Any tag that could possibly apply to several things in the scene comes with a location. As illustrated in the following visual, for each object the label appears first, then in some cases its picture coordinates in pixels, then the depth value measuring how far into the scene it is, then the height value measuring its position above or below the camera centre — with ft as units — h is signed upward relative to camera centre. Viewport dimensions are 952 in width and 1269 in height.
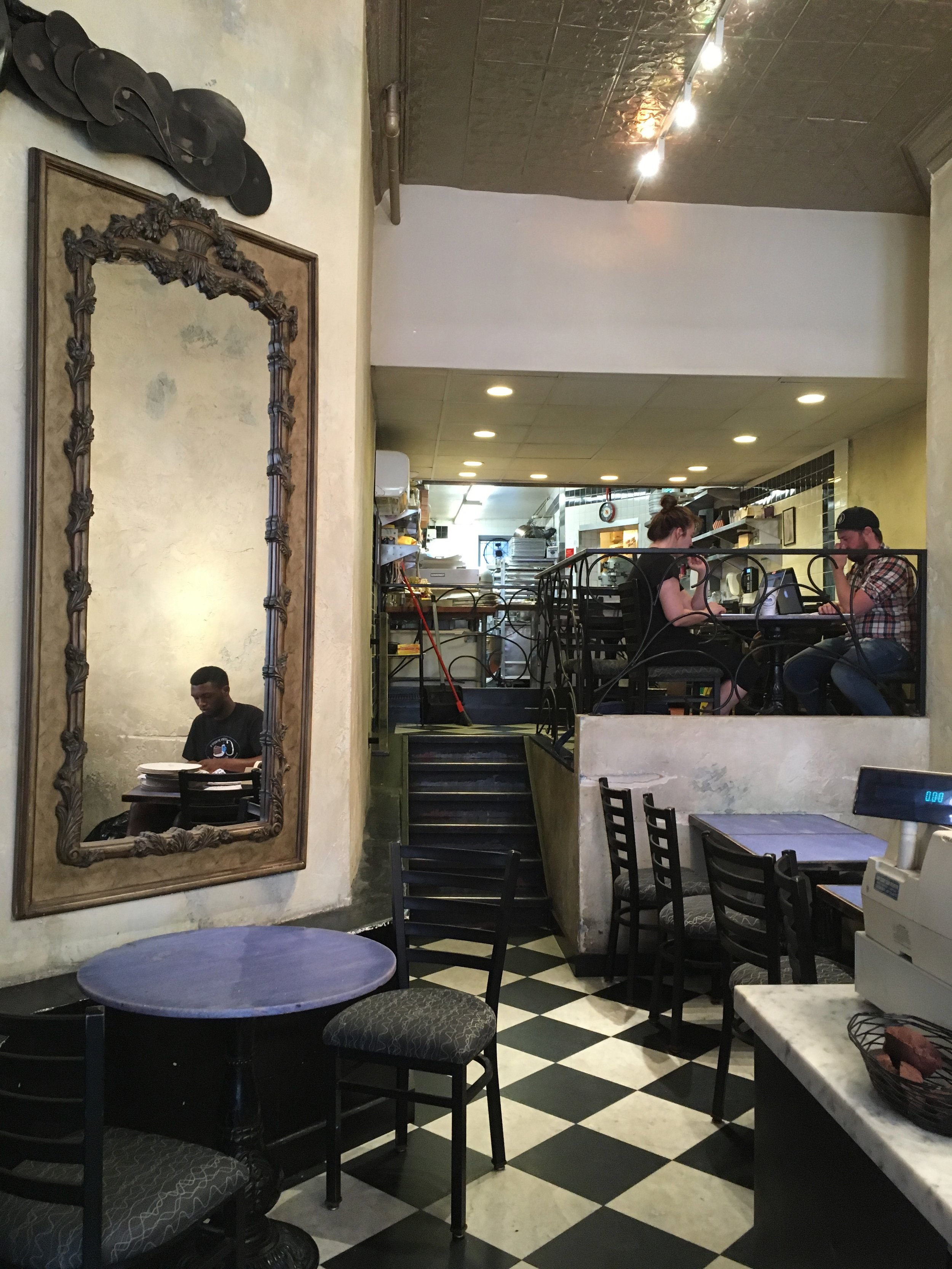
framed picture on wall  26.55 +3.81
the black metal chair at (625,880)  13.32 -3.39
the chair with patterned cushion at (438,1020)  7.88 -3.26
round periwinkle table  6.35 -2.44
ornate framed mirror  8.07 +1.03
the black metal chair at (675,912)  11.78 -3.42
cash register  4.33 -1.20
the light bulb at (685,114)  14.60 +8.67
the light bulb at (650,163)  16.52 +8.91
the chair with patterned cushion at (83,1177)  4.95 -3.24
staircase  19.03 -3.17
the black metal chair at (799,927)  8.52 -2.60
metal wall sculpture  7.76 +5.00
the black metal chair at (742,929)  9.29 -2.87
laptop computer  16.58 +1.16
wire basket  3.74 -1.79
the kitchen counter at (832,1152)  3.65 -2.30
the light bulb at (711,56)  13.55 +8.93
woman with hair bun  15.65 +0.71
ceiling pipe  14.83 +8.69
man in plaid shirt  15.98 +0.52
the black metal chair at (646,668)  15.76 -0.20
